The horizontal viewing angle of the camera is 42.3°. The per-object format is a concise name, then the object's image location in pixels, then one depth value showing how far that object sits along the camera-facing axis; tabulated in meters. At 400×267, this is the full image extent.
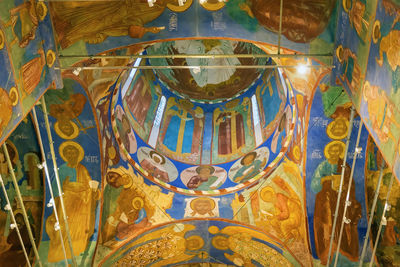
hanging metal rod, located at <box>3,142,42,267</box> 9.26
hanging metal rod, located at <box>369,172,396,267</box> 8.92
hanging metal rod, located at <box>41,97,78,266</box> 10.35
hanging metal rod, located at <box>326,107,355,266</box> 10.07
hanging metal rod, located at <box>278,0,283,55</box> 9.34
